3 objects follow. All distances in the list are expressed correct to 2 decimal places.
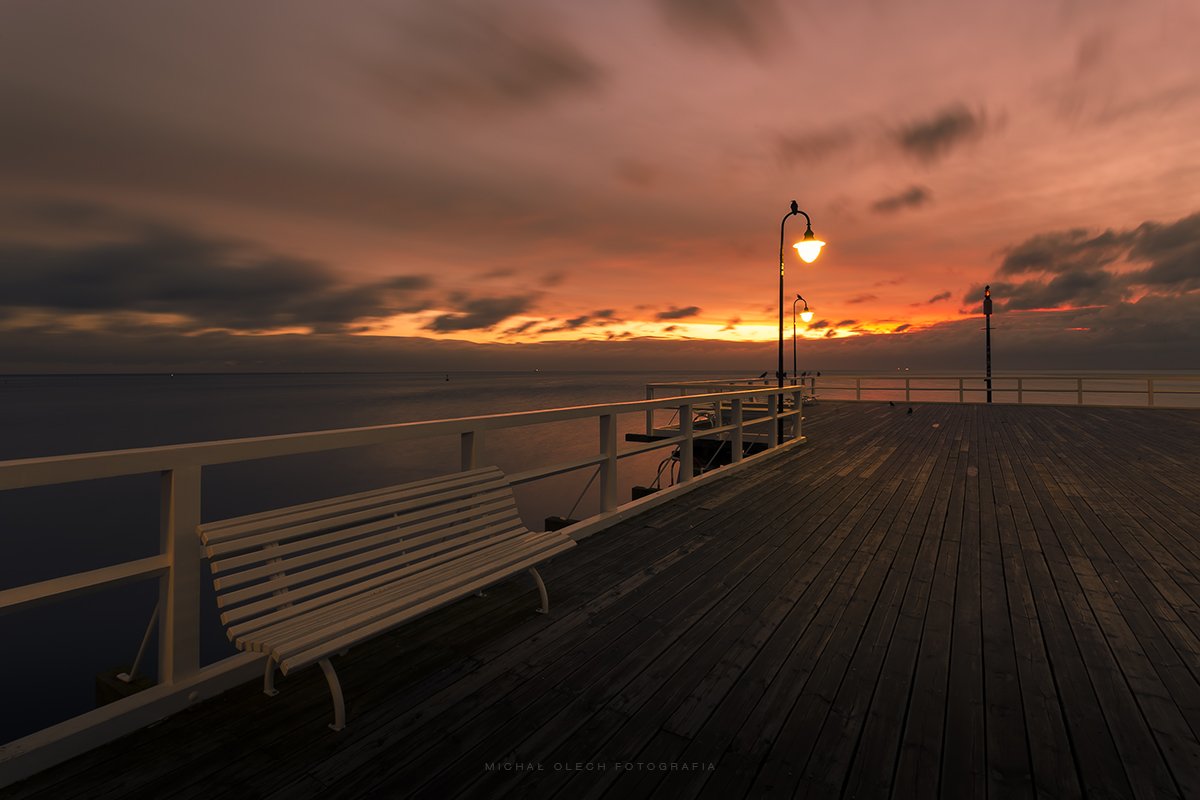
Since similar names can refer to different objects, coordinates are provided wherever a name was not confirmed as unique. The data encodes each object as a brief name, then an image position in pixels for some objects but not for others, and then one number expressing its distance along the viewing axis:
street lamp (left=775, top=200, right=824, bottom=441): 8.83
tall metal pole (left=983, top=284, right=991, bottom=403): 20.02
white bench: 2.07
